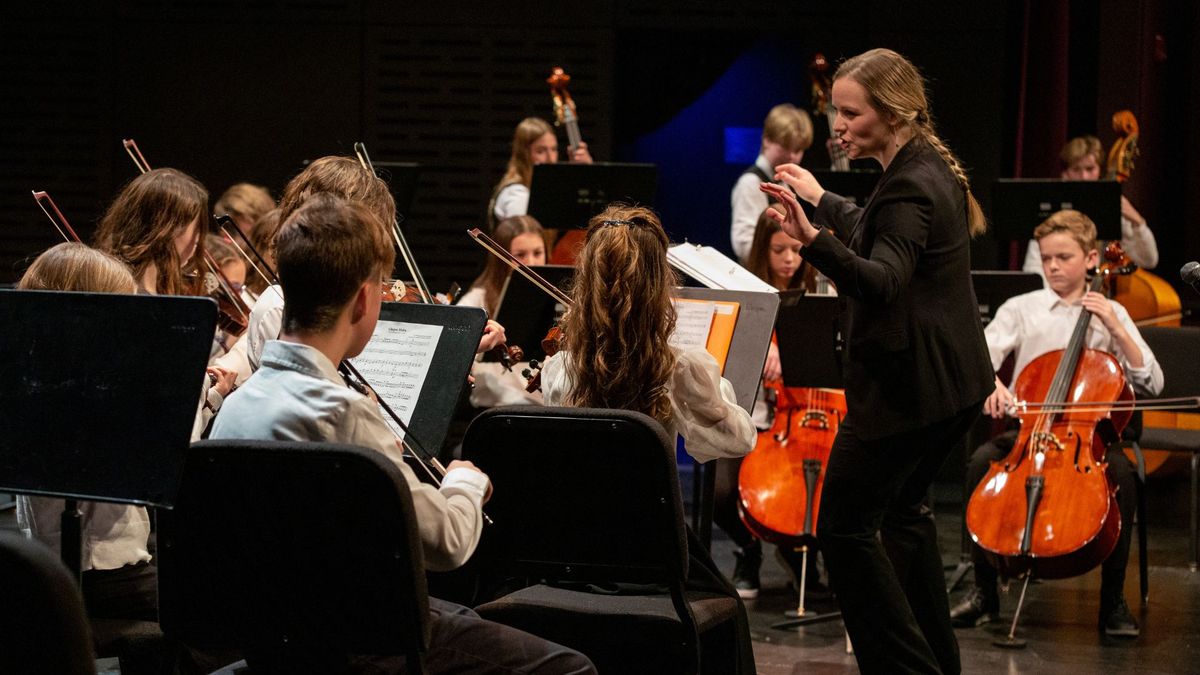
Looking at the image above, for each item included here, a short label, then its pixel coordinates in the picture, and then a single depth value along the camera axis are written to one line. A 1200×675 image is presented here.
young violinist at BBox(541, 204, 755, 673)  4.97
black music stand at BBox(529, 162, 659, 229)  10.67
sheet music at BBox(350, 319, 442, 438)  5.09
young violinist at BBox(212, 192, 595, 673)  3.67
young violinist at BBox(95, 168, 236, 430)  6.34
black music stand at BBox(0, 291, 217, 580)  3.69
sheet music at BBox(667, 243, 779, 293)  6.66
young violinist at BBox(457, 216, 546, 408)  9.05
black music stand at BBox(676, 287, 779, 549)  5.98
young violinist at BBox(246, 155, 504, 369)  5.52
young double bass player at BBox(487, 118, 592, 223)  11.75
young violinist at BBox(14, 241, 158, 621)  4.77
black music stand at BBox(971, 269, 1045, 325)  8.95
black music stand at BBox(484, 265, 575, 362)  7.74
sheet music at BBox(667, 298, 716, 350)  6.12
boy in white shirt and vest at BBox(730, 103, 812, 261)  11.66
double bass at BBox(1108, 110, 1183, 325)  11.11
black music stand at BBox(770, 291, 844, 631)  7.74
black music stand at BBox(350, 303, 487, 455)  4.96
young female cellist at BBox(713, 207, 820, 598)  8.77
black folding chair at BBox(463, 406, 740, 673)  4.36
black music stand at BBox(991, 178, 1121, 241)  10.26
